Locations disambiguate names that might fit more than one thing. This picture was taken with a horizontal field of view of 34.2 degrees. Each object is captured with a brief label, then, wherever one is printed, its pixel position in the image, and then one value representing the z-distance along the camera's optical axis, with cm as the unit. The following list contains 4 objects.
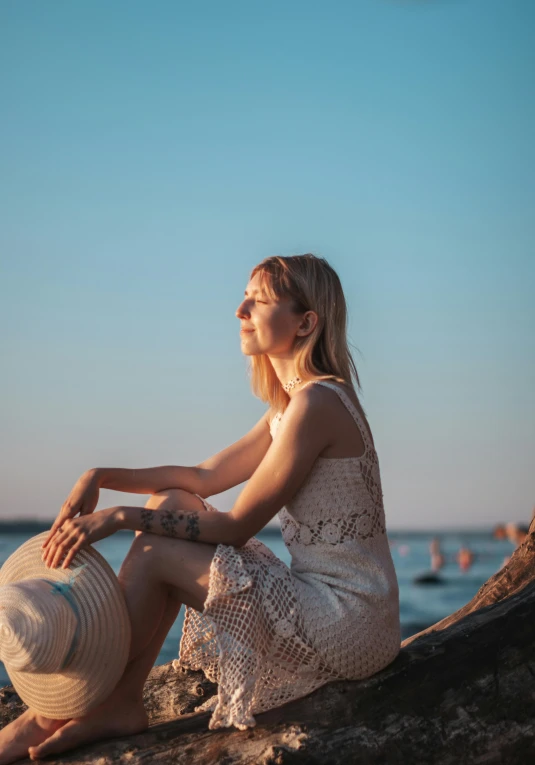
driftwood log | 300
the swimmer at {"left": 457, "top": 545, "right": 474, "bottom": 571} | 4502
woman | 305
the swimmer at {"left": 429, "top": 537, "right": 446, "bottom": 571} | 4422
